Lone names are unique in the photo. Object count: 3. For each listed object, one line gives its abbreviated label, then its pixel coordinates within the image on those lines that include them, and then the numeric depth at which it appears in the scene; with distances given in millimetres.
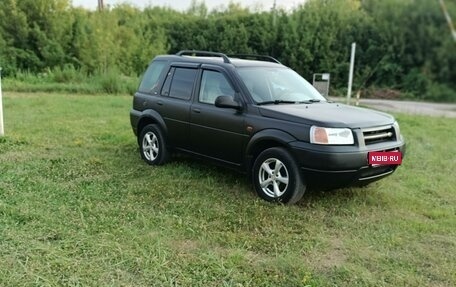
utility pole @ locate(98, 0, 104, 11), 21780
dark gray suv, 4504
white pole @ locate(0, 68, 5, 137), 7713
